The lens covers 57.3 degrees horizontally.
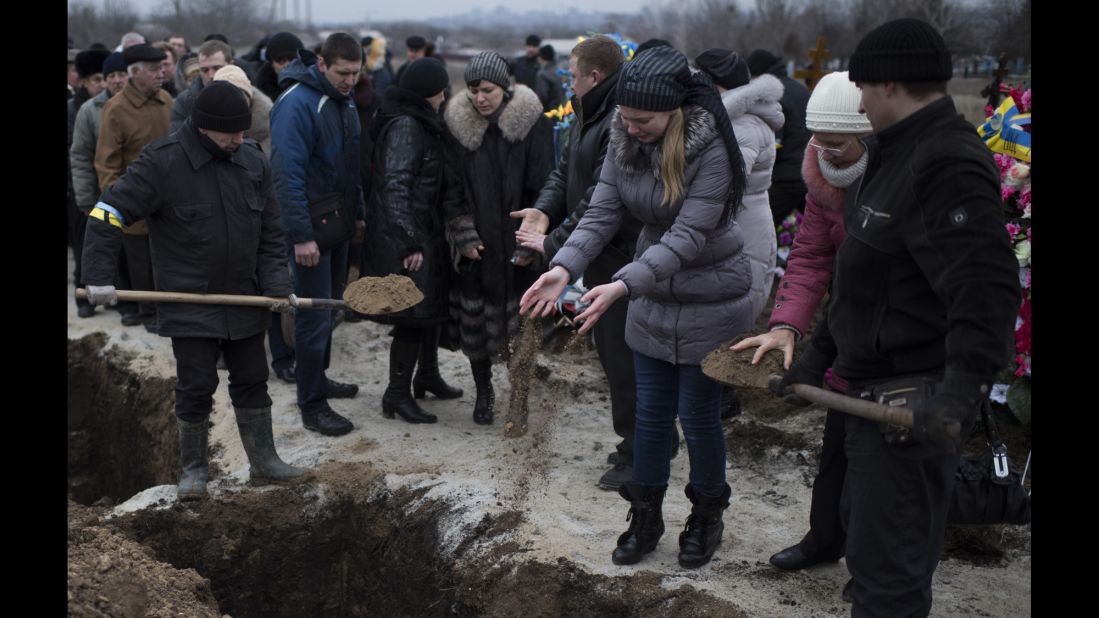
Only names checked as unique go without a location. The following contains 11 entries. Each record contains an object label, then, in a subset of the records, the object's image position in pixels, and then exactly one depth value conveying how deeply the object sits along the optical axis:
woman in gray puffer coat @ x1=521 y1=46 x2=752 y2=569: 3.49
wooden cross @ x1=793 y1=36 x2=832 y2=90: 9.25
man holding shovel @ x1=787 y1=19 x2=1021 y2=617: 2.43
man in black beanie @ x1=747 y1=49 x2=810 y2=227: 6.79
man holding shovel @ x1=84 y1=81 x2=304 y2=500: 4.30
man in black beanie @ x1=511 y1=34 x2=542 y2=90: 15.14
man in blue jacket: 5.33
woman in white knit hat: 3.21
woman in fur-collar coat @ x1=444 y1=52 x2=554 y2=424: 5.23
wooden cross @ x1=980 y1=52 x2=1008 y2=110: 5.87
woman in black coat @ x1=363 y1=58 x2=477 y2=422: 5.26
